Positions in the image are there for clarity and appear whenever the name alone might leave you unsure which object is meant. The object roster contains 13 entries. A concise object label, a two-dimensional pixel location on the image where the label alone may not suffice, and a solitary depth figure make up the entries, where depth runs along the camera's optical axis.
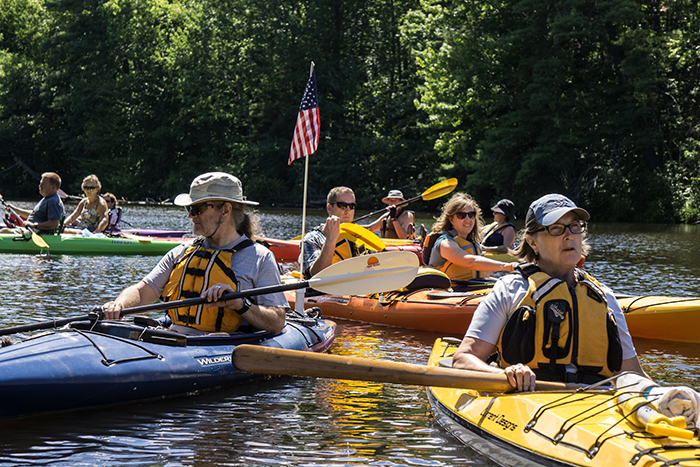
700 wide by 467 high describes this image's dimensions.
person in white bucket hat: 4.54
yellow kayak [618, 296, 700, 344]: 7.06
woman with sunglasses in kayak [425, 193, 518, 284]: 7.07
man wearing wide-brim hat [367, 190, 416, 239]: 12.20
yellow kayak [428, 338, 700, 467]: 2.81
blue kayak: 4.08
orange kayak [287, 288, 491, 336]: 7.26
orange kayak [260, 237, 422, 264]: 13.58
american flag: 7.61
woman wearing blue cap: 3.38
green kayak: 12.81
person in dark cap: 9.34
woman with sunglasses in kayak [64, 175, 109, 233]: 13.61
